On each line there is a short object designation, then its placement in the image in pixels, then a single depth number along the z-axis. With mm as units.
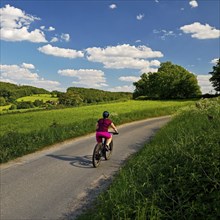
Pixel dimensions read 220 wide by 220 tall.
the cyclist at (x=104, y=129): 11453
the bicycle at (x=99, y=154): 10805
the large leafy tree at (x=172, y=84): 85375
